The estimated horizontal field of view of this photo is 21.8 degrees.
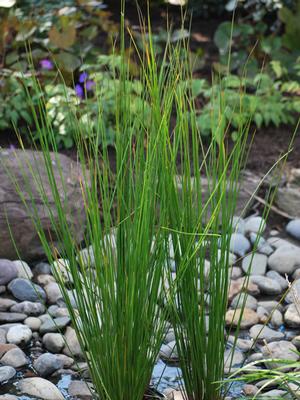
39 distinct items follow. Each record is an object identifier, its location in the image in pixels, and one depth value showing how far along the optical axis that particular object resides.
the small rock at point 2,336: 3.04
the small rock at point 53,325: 3.10
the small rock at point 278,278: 3.62
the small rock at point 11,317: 3.21
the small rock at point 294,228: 4.01
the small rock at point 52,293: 3.42
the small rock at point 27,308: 3.28
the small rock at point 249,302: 3.39
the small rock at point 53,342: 3.00
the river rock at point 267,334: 3.15
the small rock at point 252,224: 4.03
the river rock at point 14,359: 2.89
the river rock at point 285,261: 3.70
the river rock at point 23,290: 3.38
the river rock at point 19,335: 3.05
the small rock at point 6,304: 3.31
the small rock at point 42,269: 3.65
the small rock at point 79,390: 2.65
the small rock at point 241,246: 3.90
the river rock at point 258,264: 3.73
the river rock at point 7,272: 3.47
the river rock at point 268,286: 3.55
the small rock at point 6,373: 2.79
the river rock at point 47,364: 2.85
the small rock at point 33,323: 3.16
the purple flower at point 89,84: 4.73
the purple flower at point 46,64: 4.80
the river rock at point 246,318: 3.24
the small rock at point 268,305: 3.39
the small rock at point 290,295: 3.41
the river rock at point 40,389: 2.63
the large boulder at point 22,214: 3.64
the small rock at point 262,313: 3.30
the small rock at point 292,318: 3.28
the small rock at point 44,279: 3.54
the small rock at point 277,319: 3.31
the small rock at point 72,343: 2.95
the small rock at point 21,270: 3.58
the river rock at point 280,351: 2.94
